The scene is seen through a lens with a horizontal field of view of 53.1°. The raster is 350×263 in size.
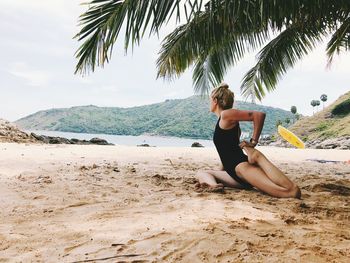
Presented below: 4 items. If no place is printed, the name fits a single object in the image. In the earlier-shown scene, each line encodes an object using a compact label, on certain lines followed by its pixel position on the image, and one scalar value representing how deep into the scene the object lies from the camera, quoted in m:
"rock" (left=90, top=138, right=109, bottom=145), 13.35
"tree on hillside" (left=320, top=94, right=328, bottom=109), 75.12
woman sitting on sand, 3.21
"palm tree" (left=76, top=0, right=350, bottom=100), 3.12
